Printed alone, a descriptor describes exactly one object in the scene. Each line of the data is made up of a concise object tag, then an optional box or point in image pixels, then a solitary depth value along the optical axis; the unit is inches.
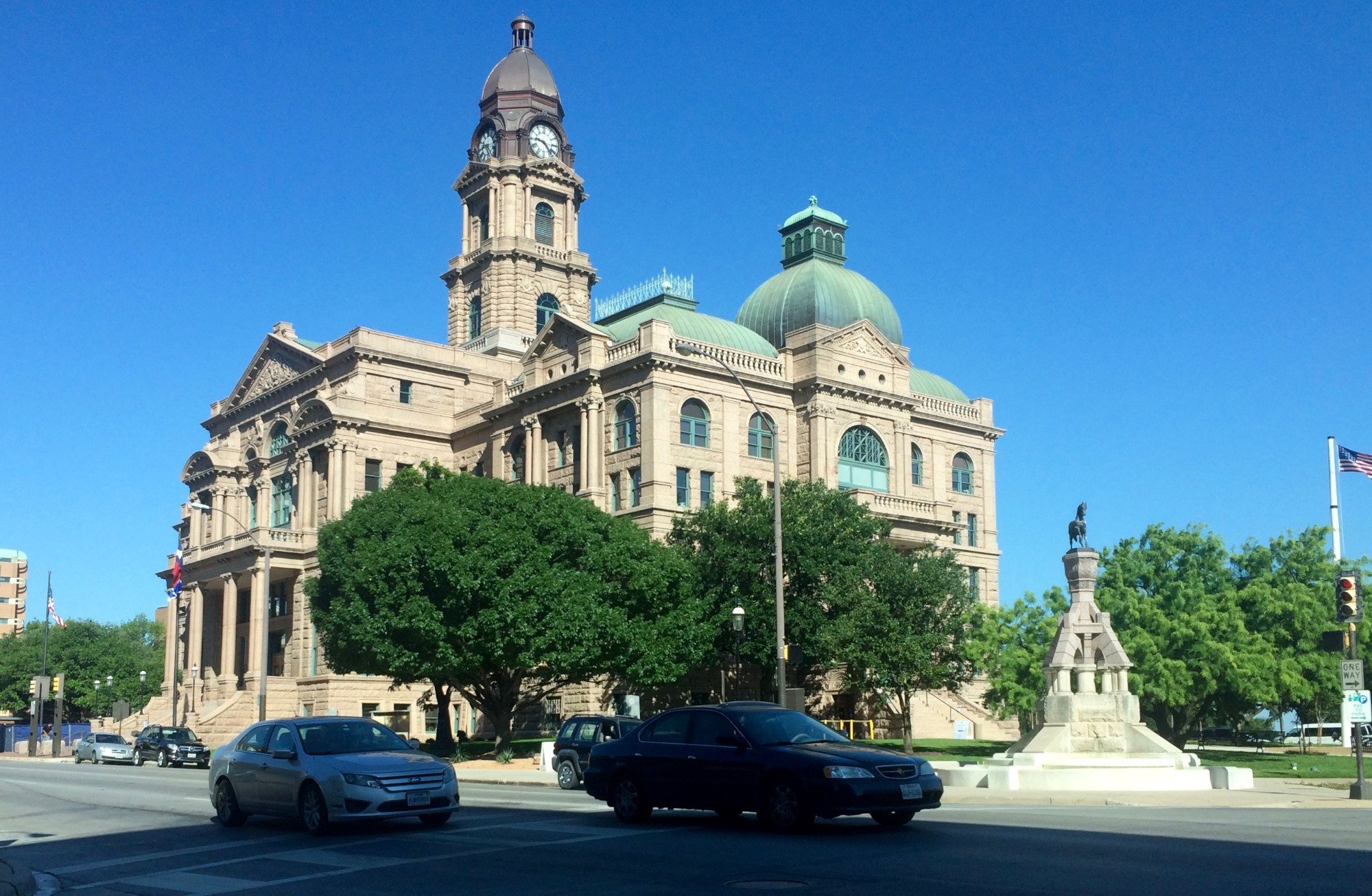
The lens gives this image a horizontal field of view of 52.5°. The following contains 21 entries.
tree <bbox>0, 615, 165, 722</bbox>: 4276.6
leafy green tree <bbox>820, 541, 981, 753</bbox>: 2005.4
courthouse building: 2568.9
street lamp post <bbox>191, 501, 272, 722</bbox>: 2022.6
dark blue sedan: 681.0
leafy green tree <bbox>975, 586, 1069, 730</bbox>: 2025.1
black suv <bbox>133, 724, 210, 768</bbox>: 2037.4
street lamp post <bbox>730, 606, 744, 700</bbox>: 1476.4
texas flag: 2723.9
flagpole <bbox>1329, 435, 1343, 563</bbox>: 2487.9
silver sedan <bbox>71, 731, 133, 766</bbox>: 2192.4
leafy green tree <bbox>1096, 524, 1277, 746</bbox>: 1881.2
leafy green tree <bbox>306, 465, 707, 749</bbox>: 1871.3
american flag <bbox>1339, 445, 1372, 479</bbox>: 2039.9
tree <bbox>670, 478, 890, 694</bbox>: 2031.3
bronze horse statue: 1277.1
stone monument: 1095.0
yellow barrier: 2323.8
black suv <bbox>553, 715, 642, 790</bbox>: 1232.2
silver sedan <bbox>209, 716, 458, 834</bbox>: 720.3
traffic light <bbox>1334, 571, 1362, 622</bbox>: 1005.8
